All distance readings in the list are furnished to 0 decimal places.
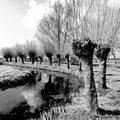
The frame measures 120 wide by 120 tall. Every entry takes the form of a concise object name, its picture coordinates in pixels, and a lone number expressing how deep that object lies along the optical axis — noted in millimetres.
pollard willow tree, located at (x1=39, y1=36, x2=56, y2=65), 34997
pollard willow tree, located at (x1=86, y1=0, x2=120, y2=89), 7340
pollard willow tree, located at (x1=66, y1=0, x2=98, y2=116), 6025
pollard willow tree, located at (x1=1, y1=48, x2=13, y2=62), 65500
